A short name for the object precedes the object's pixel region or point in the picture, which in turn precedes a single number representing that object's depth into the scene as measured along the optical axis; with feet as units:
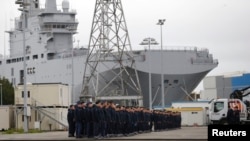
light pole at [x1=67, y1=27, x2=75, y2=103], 297.00
